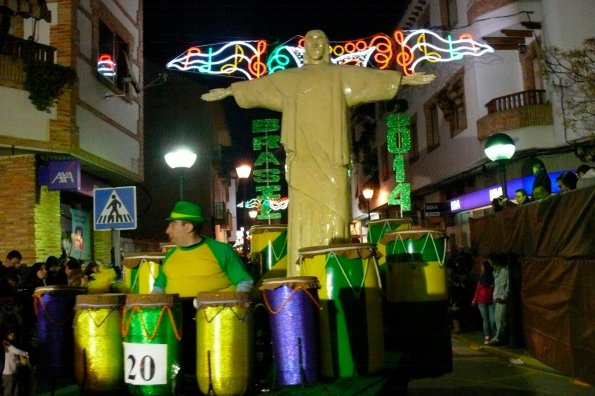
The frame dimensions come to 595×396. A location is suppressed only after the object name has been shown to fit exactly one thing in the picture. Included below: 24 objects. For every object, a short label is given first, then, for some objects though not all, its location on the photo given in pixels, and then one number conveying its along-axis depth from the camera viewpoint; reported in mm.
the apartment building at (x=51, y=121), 14164
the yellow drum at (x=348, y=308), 5180
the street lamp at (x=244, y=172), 20819
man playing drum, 5152
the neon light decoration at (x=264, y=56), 13320
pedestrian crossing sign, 10984
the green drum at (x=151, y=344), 4285
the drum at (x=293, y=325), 4598
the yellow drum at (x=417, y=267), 6785
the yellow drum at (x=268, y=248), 8477
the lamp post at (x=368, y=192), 34438
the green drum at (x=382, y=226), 8562
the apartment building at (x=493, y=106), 19672
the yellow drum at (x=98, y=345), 4473
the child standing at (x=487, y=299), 14148
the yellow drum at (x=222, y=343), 4254
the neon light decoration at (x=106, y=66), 17750
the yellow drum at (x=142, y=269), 7117
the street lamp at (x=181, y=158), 13977
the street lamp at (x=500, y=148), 13992
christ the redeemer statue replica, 6059
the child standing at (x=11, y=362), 7055
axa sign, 14656
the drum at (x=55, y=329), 5035
